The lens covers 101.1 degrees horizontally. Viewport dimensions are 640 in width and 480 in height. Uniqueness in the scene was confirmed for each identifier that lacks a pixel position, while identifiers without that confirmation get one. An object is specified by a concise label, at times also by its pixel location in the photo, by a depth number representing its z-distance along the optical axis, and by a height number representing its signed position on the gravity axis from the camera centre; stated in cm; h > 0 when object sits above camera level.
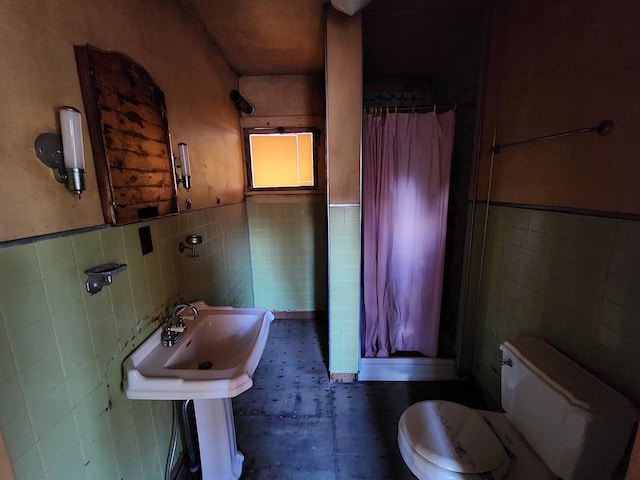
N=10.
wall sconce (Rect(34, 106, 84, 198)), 75 +13
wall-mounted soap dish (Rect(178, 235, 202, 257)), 139 -28
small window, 279 +35
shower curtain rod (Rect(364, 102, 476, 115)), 185 +58
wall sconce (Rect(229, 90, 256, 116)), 241 +85
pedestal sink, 98 -72
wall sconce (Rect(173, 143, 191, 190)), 144 +15
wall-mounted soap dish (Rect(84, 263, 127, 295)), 88 -27
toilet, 89 -95
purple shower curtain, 188 -28
